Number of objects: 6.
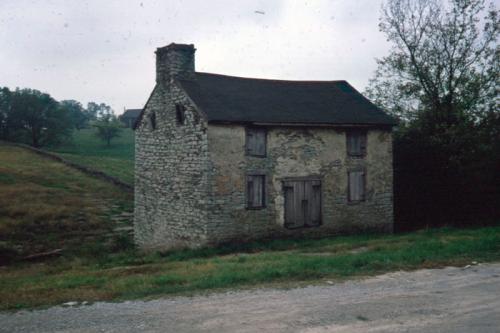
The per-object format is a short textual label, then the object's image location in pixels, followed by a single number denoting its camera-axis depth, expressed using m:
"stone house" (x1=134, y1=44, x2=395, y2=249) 16.93
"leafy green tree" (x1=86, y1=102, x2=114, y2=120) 160.38
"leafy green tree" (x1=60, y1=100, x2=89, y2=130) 90.49
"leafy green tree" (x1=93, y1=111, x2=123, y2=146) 64.81
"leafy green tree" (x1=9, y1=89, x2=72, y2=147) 54.22
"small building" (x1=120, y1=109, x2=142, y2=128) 94.19
